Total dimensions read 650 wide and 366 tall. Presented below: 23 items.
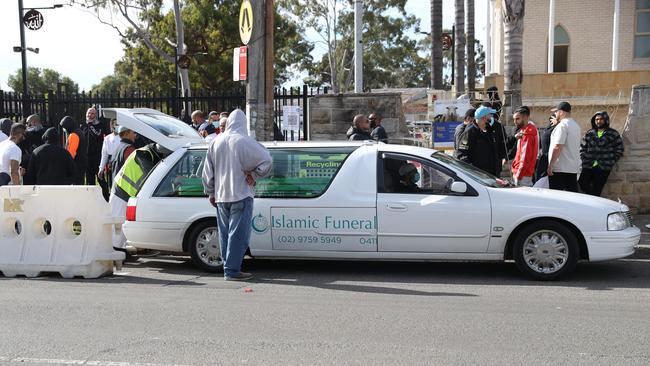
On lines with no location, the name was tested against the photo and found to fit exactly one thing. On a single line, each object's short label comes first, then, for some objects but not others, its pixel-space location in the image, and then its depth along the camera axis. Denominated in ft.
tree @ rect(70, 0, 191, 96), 103.04
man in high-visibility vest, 29.32
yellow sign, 34.22
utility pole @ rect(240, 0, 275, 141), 34.63
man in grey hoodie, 24.89
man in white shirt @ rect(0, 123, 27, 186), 31.83
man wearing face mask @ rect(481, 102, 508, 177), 33.68
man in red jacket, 32.99
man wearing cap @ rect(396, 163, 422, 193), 26.05
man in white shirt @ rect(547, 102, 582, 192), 31.04
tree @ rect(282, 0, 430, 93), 158.61
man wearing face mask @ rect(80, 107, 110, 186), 42.96
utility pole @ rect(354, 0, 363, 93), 52.31
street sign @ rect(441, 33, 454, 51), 122.21
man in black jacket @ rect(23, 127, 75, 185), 30.76
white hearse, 24.80
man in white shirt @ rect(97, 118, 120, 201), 38.37
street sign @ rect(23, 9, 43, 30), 79.15
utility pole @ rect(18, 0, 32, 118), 76.69
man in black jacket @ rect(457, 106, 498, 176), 32.55
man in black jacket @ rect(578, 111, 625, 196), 34.78
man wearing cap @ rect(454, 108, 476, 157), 33.45
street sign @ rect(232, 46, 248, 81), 34.63
